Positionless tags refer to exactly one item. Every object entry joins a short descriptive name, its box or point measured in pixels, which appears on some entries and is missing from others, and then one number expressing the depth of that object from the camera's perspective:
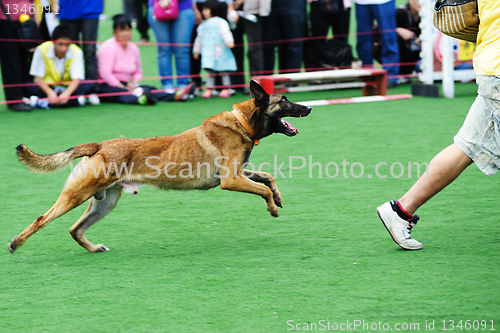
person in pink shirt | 19.55
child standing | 20.36
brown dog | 7.30
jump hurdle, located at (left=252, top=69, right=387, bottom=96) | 17.41
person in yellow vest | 18.44
